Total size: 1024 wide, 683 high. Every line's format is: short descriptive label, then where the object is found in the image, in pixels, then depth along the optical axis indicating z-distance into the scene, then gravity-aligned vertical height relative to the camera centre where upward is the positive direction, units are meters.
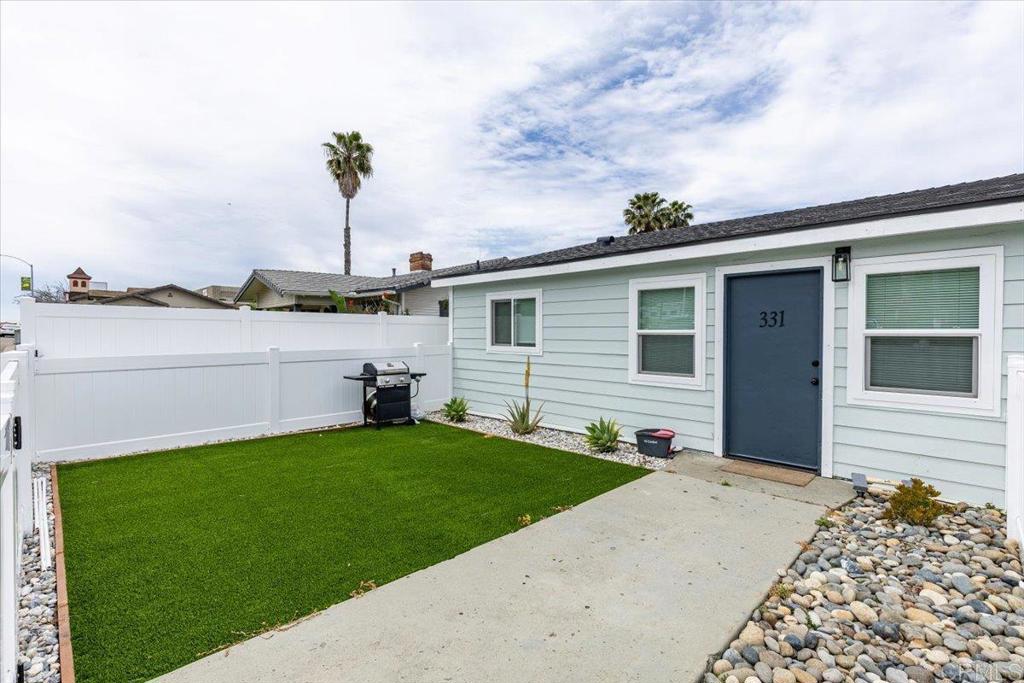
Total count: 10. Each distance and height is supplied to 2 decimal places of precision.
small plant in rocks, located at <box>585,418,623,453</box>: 5.97 -1.27
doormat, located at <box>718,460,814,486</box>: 4.66 -1.38
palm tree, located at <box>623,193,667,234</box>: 23.36 +6.20
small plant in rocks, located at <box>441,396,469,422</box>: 8.05 -1.25
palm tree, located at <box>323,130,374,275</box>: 22.31 +8.32
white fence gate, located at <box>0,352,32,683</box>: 1.30 -0.67
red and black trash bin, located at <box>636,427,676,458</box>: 5.60 -1.25
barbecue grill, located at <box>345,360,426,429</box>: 7.44 -0.91
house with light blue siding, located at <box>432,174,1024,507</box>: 3.91 +0.03
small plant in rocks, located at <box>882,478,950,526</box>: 3.55 -1.27
